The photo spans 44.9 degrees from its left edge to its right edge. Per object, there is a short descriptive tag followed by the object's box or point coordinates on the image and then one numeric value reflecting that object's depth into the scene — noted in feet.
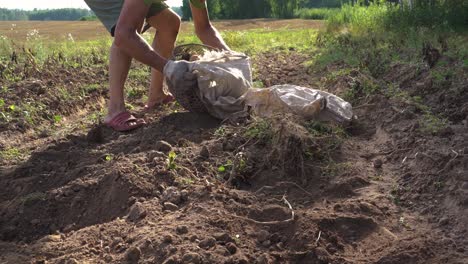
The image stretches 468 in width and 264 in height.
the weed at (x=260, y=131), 9.45
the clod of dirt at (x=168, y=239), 6.25
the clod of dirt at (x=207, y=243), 6.19
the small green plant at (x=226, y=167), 8.72
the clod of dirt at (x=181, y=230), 6.49
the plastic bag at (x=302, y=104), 10.25
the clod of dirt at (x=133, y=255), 6.13
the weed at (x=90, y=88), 16.17
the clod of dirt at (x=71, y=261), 6.24
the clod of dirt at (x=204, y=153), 9.22
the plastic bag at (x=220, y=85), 11.12
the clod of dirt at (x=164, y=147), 9.65
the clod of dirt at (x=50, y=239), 7.10
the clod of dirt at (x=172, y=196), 7.62
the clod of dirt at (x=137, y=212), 7.18
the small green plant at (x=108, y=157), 9.60
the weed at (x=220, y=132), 10.22
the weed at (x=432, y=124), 9.35
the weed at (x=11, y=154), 11.12
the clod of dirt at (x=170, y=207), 7.40
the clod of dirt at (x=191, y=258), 5.82
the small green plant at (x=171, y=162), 8.58
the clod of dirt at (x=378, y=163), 8.87
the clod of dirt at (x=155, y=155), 9.12
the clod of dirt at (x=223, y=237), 6.36
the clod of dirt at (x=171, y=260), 5.84
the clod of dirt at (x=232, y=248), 6.17
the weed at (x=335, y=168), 8.46
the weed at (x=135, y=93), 15.97
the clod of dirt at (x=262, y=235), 6.54
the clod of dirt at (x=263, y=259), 5.95
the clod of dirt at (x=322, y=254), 6.09
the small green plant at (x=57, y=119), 13.87
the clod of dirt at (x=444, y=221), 6.75
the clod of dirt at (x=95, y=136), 11.33
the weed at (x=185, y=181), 8.13
